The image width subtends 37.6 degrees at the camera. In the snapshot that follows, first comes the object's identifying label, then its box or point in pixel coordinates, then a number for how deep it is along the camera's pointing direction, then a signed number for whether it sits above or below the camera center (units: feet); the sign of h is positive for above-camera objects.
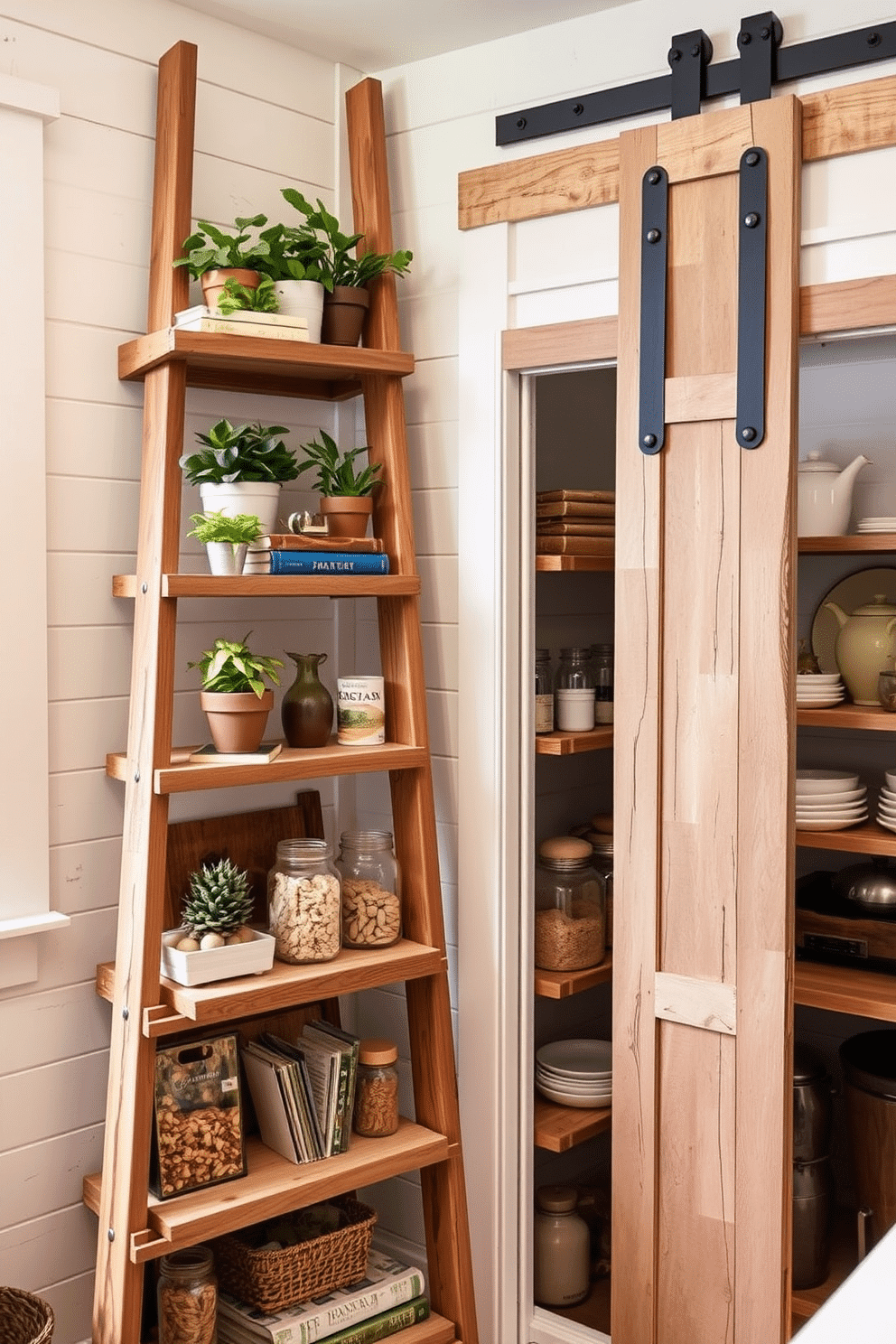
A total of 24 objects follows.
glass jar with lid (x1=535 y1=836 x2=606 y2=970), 8.47 -1.77
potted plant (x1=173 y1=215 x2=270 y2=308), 7.16 +2.05
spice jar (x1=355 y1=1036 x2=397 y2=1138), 7.87 -2.74
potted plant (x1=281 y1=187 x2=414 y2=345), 7.73 +2.16
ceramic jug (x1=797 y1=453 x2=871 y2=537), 8.43 +0.91
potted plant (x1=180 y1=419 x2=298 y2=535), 7.25 +0.93
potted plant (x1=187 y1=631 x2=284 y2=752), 7.17 -0.32
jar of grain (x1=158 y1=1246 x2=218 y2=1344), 7.08 -3.60
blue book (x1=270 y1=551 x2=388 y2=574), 7.33 +0.42
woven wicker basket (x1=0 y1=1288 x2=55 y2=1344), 6.56 -3.43
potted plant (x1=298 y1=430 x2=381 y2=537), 7.78 +0.89
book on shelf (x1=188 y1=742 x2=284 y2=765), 7.12 -0.66
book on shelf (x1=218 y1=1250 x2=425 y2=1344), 7.27 -3.81
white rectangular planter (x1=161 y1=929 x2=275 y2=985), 6.86 -1.72
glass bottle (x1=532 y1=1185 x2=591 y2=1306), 8.70 -4.09
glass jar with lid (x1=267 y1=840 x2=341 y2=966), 7.39 -1.52
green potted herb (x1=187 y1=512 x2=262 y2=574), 7.08 +0.54
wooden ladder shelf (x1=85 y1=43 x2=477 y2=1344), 6.80 -0.93
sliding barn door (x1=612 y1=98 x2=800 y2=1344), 6.88 -0.48
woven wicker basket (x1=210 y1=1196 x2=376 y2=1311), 7.39 -3.61
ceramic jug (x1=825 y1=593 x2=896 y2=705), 8.48 -0.05
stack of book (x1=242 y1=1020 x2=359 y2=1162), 7.52 -2.65
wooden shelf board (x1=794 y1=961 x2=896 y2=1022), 7.57 -2.06
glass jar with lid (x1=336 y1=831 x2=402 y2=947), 7.79 -1.51
